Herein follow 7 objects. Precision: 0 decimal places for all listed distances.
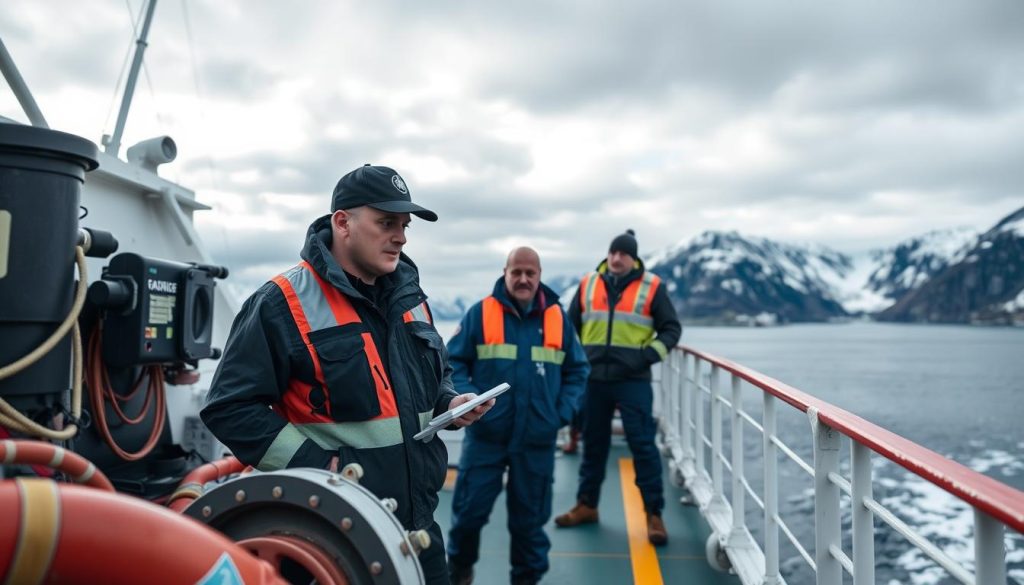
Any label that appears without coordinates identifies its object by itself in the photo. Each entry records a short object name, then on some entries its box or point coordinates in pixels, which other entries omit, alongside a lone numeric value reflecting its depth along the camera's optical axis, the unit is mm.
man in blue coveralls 3158
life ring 913
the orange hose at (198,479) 2480
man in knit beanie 4086
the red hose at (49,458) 1446
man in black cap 1616
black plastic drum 1807
